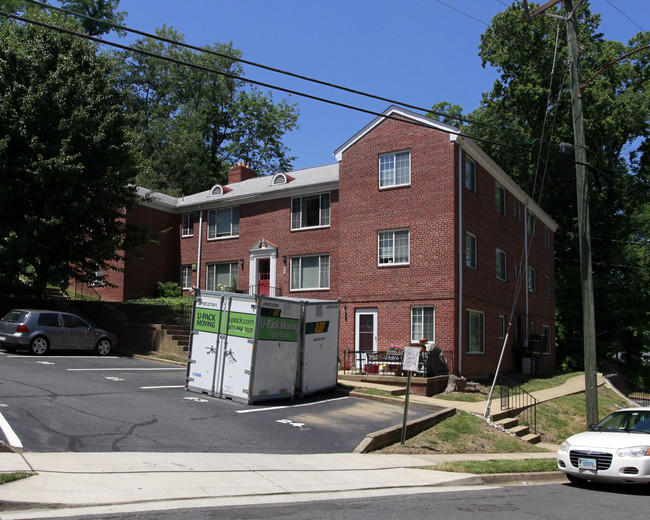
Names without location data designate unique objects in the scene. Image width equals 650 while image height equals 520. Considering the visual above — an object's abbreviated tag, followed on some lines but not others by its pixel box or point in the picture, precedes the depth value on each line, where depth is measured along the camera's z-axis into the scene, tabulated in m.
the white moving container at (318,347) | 16.20
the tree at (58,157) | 21.45
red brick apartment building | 21.84
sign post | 12.45
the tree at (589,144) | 40.31
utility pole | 15.59
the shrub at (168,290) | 31.61
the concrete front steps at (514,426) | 16.17
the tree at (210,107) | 54.81
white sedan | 10.16
